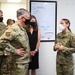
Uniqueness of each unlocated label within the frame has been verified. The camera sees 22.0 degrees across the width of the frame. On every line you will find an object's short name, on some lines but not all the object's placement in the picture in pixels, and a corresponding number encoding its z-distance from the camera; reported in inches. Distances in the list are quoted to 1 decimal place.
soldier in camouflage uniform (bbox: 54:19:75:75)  132.3
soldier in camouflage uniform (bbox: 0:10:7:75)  140.0
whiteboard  167.8
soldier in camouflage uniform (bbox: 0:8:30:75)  101.4
